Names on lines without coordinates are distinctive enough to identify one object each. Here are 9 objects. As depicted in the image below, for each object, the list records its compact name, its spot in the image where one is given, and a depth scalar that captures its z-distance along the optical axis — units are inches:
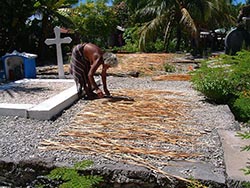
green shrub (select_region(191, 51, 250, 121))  229.0
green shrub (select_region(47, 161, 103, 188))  119.2
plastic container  392.8
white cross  365.1
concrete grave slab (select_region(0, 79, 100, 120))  209.3
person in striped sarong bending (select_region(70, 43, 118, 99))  242.2
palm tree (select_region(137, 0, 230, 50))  706.0
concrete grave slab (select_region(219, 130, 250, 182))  122.7
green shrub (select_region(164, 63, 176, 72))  465.1
